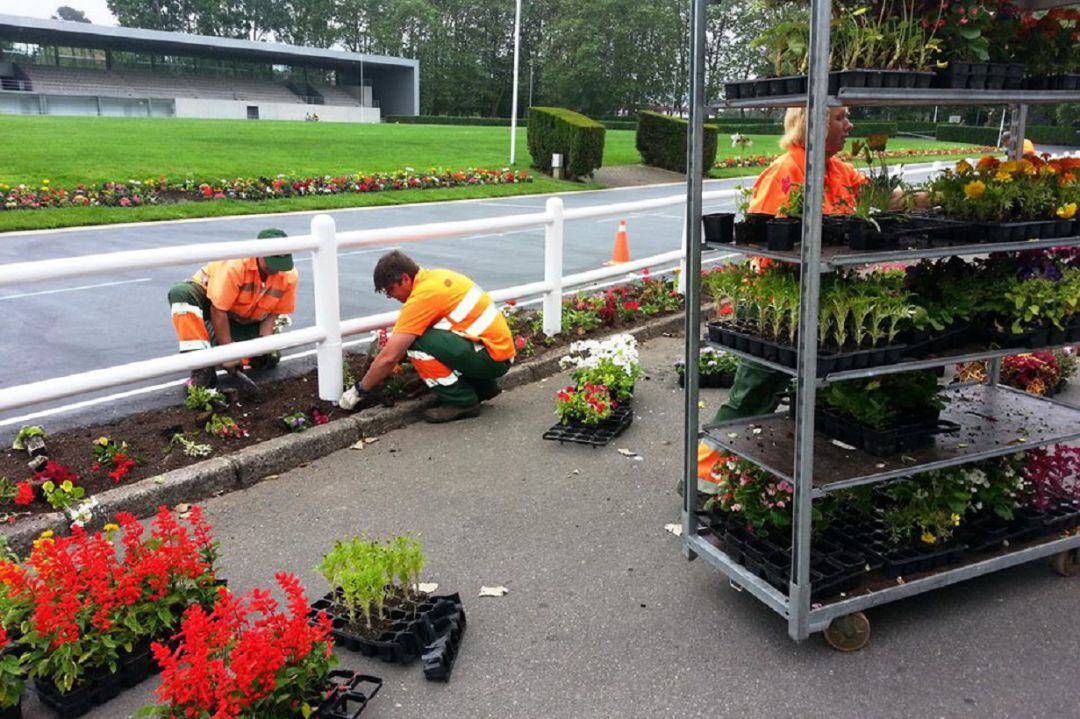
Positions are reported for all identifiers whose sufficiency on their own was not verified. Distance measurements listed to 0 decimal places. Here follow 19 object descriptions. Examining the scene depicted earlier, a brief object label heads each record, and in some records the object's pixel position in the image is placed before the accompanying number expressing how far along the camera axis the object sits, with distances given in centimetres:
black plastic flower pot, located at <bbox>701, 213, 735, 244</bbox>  384
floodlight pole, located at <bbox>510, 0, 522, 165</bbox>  2716
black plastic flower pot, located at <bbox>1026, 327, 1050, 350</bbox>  392
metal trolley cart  325
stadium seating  6575
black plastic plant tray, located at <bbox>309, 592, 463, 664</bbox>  360
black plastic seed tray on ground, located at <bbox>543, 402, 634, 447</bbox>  607
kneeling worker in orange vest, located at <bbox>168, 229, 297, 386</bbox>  646
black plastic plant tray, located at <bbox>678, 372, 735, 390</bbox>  740
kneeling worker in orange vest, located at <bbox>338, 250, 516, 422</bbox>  618
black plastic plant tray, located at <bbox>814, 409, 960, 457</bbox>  392
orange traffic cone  1191
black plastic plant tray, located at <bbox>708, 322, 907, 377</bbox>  344
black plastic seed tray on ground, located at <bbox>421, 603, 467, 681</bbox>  347
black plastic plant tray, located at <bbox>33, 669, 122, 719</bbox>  326
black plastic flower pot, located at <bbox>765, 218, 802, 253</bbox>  351
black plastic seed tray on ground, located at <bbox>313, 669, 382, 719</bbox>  317
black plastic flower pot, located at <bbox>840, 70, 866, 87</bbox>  315
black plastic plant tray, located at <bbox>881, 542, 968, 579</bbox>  380
